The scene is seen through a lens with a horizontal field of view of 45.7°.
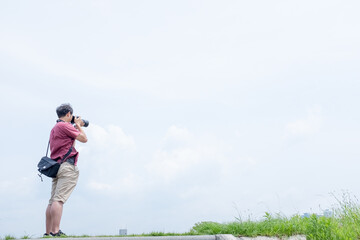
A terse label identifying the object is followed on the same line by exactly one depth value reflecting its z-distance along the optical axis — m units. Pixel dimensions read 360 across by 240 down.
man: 7.59
